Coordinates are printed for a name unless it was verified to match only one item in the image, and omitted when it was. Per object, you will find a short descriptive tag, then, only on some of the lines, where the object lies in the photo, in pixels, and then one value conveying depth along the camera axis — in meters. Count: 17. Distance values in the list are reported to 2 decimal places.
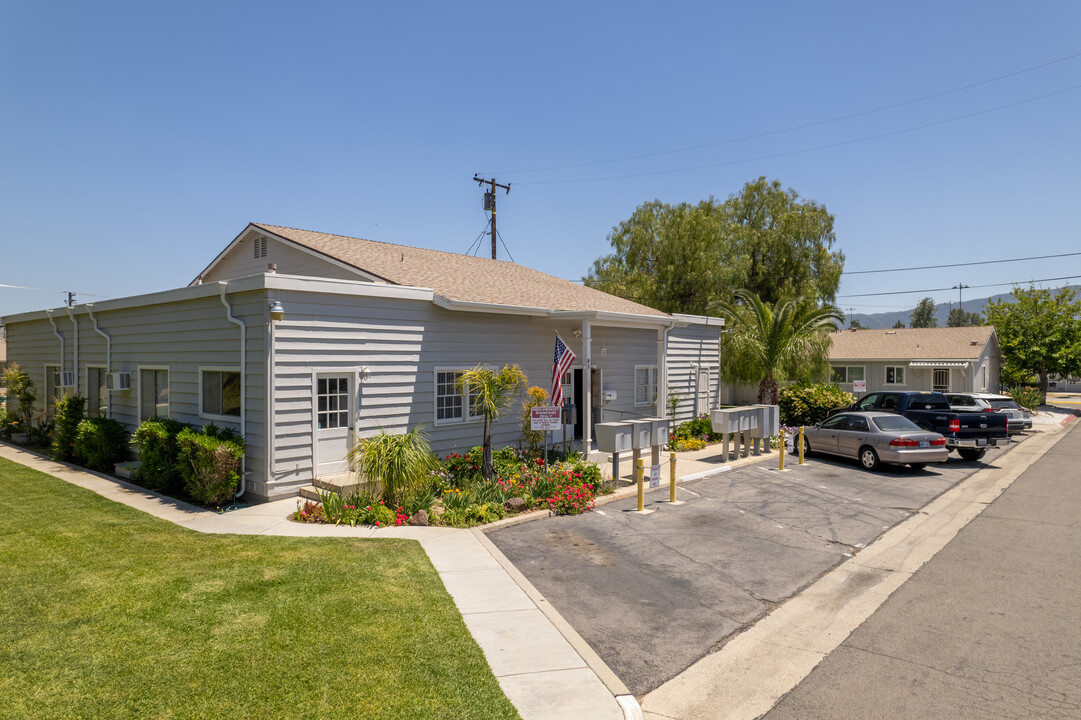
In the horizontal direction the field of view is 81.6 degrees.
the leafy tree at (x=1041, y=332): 37.44
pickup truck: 17.27
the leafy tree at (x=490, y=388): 11.89
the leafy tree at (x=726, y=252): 39.97
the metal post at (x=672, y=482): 11.90
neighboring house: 35.56
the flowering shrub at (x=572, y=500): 10.99
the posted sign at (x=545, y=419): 11.89
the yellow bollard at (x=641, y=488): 11.09
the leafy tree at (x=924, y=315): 126.65
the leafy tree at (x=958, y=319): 124.94
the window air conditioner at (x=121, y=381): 14.59
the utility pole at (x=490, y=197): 28.52
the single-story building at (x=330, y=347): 11.05
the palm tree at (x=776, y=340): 25.09
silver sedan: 15.14
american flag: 12.70
